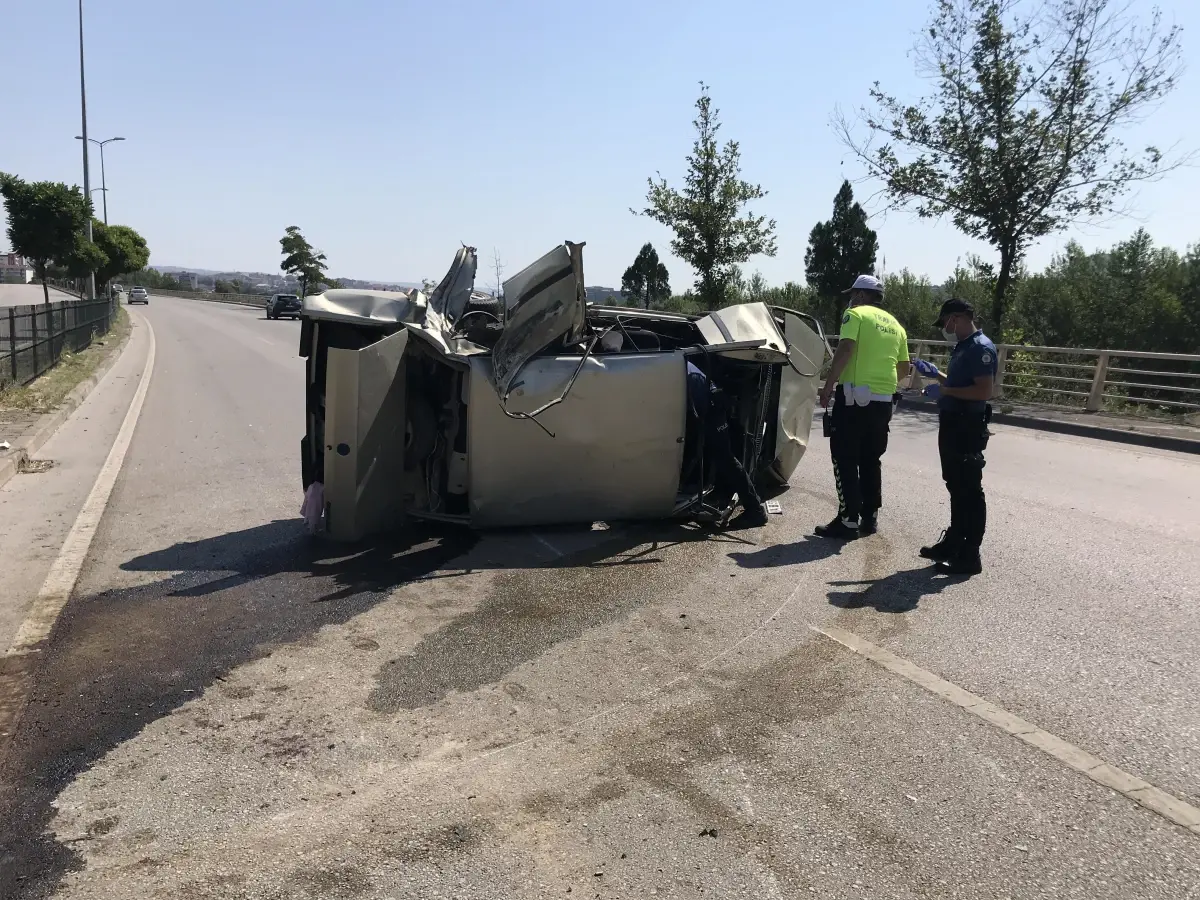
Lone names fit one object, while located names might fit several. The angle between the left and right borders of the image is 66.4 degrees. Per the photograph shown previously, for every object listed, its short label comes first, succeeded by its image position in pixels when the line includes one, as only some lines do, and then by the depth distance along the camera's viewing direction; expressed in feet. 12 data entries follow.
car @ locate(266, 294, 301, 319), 161.56
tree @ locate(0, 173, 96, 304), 78.28
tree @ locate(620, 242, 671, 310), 123.44
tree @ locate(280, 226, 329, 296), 238.68
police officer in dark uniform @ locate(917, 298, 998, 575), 18.74
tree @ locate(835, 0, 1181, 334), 54.34
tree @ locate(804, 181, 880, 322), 105.09
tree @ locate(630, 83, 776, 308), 75.20
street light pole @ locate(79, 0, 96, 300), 105.91
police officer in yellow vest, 21.49
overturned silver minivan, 19.11
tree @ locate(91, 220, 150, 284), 149.69
